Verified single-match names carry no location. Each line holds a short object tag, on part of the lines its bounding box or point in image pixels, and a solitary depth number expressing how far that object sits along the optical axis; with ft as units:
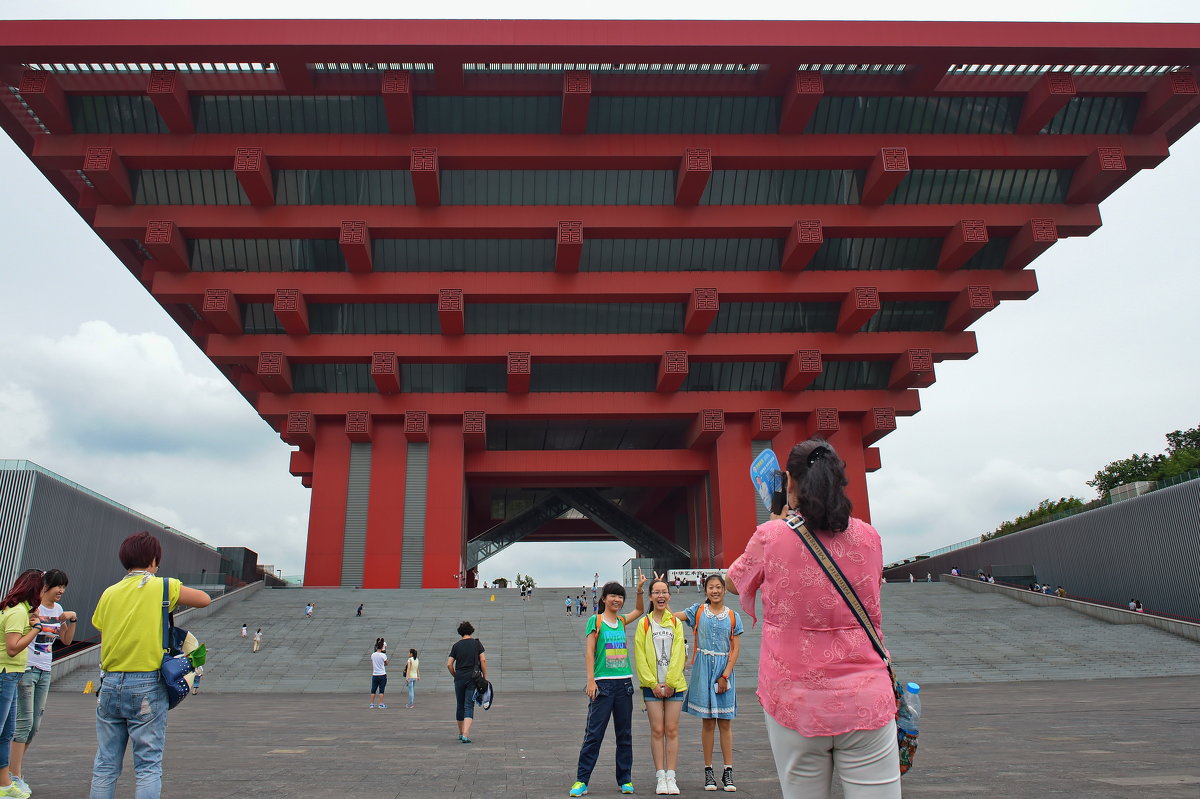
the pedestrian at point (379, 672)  54.95
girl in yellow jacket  21.67
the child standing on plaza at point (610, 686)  21.39
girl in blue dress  22.74
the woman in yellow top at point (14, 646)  19.94
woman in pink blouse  9.75
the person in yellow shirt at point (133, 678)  14.39
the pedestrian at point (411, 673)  55.42
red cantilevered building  94.58
